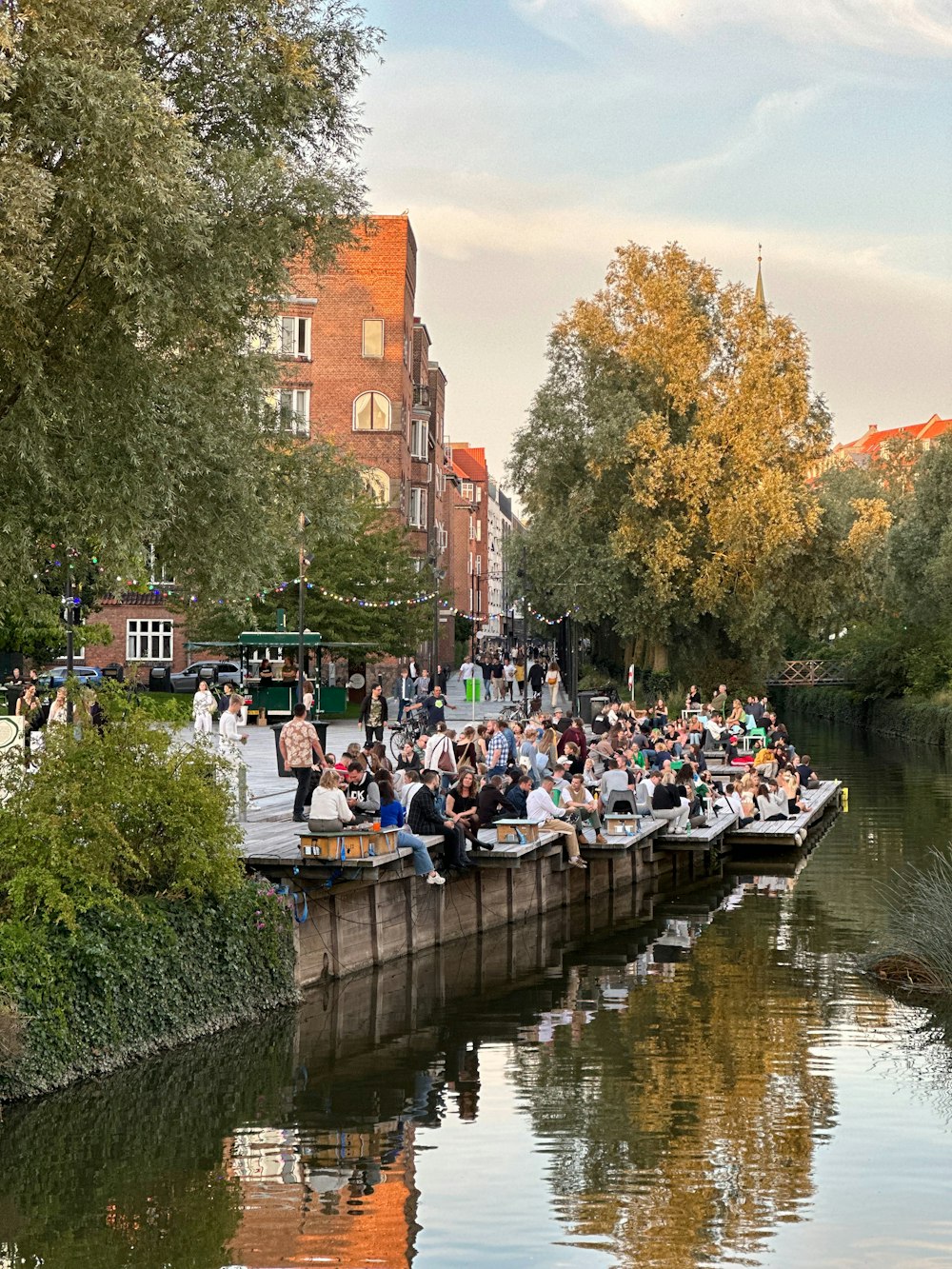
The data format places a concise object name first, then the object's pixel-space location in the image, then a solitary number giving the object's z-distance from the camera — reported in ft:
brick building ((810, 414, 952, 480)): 310.65
